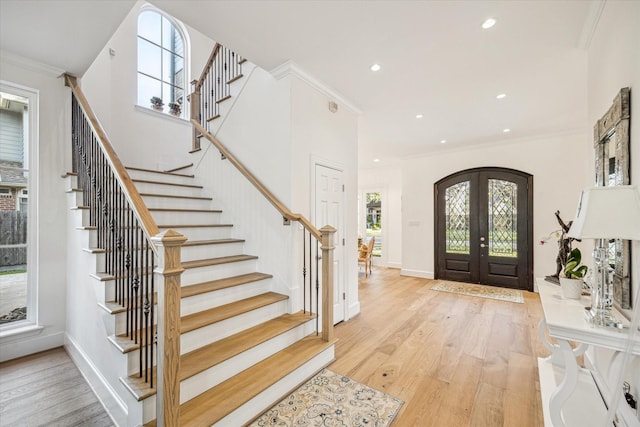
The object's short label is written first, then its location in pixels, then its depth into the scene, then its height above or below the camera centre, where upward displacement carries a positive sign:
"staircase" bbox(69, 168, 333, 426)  1.76 -1.04
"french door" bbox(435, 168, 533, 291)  5.27 -0.30
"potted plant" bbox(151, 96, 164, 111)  4.87 +2.00
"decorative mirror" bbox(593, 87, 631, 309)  1.59 +0.33
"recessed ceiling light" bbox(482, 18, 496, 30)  2.22 +1.59
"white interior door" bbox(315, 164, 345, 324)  3.28 +0.03
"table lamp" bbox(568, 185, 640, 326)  1.34 -0.05
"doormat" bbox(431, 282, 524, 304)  4.75 -1.49
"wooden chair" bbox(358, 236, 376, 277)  6.44 -0.99
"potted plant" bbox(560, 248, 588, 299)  2.02 -0.50
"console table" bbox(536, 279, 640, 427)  1.40 -0.90
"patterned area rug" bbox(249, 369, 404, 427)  1.86 -1.44
